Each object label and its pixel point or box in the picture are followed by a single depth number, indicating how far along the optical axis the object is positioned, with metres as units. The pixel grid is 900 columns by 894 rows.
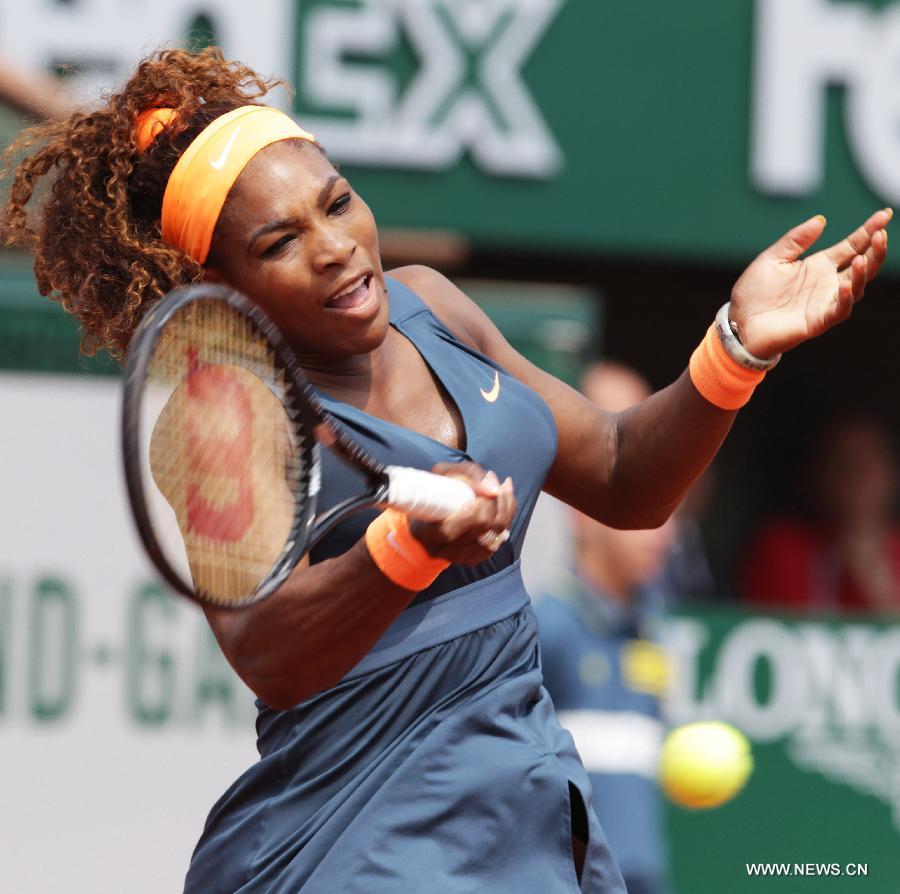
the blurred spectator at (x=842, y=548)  14.37
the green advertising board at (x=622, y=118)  14.27
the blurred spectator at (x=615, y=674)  9.87
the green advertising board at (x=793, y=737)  12.64
